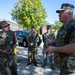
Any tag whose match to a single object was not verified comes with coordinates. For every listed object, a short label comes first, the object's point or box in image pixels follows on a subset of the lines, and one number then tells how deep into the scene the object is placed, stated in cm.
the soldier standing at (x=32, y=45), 340
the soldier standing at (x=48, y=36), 317
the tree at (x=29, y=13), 1184
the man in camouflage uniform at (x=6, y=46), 191
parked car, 726
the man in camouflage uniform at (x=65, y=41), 110
